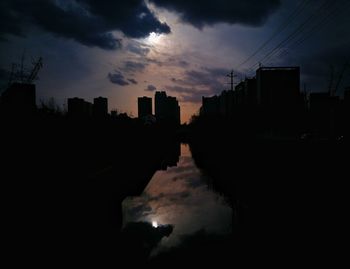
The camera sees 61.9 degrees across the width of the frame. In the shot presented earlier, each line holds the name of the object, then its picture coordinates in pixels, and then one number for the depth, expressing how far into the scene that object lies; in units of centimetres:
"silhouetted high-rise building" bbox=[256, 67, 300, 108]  7144
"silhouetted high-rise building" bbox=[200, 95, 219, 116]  18152
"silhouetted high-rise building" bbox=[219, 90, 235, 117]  11929
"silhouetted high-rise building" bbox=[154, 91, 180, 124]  14712
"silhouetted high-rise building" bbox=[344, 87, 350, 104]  6272
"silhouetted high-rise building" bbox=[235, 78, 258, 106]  9005
